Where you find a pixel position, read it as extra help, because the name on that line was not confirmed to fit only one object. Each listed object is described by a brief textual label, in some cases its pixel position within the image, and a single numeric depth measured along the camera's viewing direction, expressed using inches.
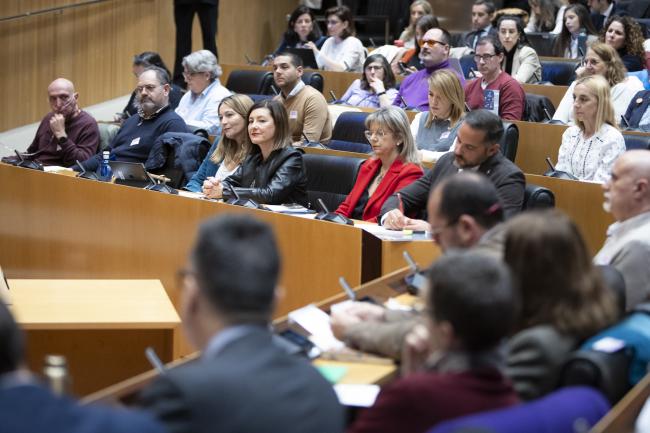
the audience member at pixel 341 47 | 644.3
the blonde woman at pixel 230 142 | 385.9
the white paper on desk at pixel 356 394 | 159.1
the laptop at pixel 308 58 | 657.7
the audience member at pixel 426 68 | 492.3
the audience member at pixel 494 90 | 468.8
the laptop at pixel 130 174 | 368.1
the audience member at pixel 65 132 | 457.7
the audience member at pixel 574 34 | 621.7
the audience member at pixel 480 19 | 641.6
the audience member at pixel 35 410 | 104.0
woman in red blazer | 342.6
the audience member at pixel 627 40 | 517.9
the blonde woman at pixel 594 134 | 366.8
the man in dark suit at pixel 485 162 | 296.3
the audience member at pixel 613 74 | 457.7
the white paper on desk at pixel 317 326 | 186.5
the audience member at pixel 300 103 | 477.6
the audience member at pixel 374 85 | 519.8
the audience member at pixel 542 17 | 729.3
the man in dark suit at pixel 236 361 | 117.2
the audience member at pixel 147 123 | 441.3
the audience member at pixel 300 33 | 697.0
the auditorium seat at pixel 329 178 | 372.4
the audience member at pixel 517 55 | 556.6
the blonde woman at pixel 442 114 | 404.1
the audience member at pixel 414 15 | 667.4
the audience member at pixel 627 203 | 220.6
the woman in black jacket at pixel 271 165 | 360.3
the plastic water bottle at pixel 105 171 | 413.0
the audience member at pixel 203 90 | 501.8
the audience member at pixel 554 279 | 166.3
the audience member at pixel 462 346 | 131.3
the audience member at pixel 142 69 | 553.9
